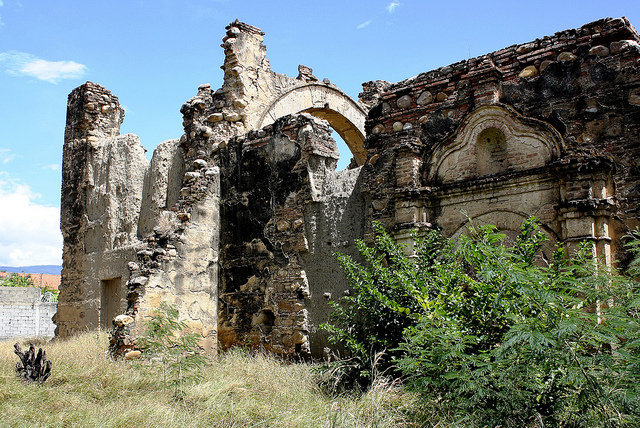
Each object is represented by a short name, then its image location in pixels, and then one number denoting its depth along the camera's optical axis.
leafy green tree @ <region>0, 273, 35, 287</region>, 35.71
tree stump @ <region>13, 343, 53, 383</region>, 6.46
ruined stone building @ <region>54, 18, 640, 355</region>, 6.21
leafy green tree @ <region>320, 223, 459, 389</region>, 5.93
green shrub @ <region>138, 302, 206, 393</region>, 6.42
